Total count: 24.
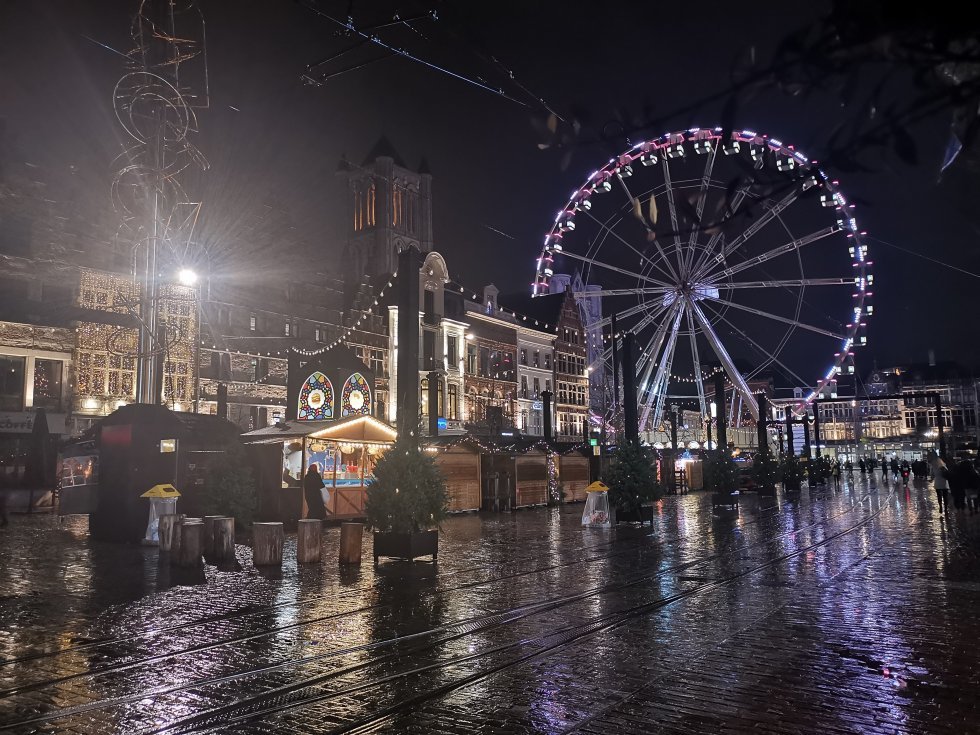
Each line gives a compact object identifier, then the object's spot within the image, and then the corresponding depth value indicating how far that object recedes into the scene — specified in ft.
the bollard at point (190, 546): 44.68
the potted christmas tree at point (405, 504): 47.26
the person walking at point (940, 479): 85.51
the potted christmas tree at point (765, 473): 133.59
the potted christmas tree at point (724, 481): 96.99
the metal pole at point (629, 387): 82.79
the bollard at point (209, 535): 51.12
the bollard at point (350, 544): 45.83
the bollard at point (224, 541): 47.85
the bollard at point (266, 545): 44.98
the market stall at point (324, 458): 78.84
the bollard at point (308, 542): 47.75
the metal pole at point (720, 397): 130.52
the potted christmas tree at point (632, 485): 72.08
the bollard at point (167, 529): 51.98
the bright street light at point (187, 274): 86.02
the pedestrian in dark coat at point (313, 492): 69.92
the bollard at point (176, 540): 45.47
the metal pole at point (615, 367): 106.26
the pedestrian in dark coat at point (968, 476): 84.38
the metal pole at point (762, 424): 151.11
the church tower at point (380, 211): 282.15
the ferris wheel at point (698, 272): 122.93
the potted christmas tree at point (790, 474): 149.48
